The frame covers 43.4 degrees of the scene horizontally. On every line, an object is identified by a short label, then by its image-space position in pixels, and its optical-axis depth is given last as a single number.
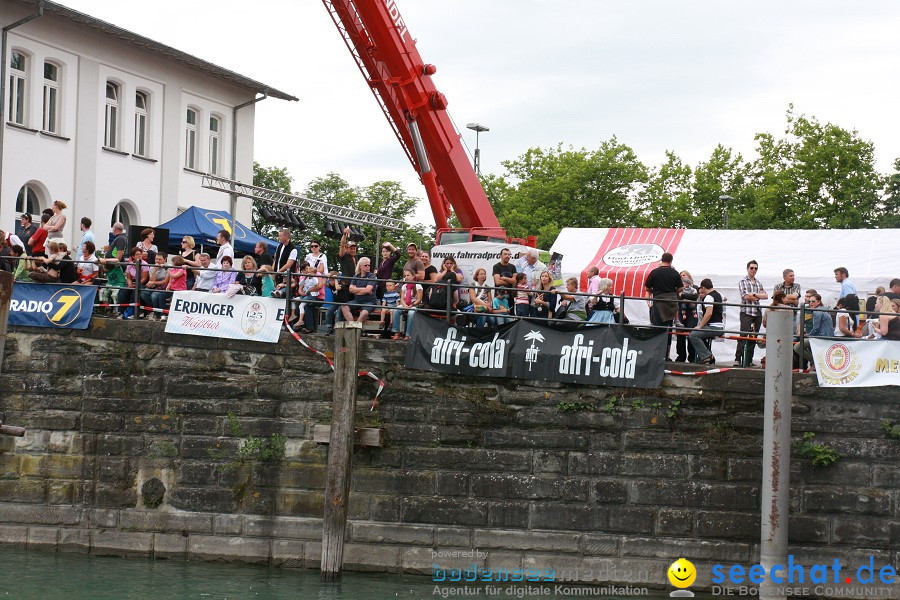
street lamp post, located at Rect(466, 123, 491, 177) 38.47
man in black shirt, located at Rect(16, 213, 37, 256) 17.33
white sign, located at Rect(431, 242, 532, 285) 19.44
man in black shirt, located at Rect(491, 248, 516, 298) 15.82
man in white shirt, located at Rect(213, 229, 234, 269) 15.75
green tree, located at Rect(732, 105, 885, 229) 42.84
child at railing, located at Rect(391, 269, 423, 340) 14.65
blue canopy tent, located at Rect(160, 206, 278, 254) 22.81
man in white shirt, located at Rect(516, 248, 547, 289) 17.10
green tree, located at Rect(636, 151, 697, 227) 48.09
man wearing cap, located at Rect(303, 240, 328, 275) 16.14
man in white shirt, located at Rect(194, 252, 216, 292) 15.29
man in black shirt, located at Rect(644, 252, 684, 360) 14.59
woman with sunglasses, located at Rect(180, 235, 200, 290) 15.88
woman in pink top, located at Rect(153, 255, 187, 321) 15.19
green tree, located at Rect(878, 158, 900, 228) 43.34
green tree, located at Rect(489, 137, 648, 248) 49.81
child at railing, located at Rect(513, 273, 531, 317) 15.31
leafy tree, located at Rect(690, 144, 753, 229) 47.72
